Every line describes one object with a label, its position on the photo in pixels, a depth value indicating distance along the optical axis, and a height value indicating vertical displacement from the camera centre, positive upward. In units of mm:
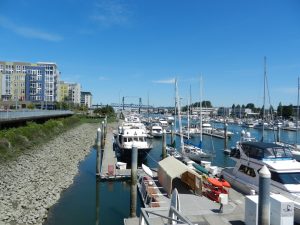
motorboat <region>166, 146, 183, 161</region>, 25818 -5319
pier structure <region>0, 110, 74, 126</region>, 25986 -1210
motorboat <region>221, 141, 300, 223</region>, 11829 -3456
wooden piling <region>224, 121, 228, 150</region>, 36317 -4886
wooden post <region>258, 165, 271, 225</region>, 7189 -2808
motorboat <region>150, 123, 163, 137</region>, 51091 -4968
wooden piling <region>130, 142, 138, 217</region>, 13683 -4745
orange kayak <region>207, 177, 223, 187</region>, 13779 -4491
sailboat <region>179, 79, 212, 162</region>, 26762 -5296
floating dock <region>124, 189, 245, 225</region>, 10277 -5219
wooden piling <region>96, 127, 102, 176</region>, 20543 -5189
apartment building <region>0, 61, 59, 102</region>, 105537 +13012
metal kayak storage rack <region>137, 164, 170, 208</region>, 13289 -5465
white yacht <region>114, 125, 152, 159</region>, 26265 -4091
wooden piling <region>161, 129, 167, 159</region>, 25692 -4426
